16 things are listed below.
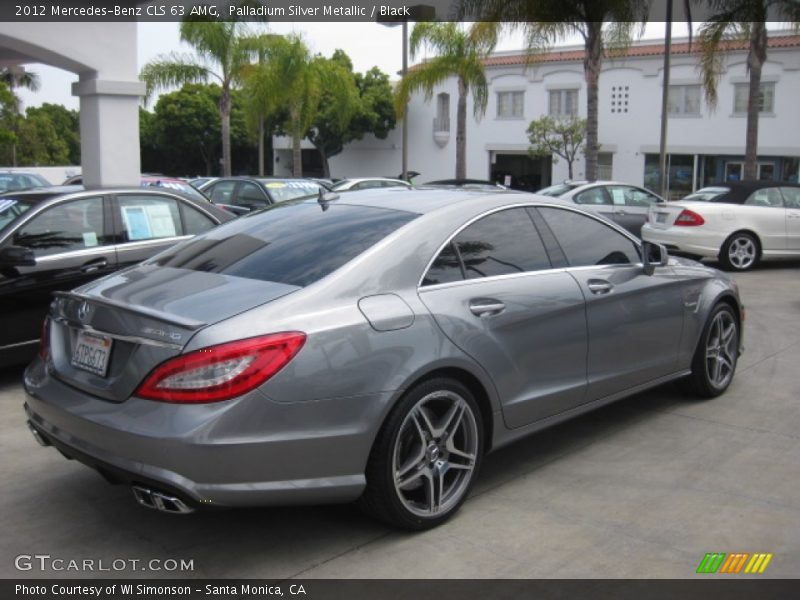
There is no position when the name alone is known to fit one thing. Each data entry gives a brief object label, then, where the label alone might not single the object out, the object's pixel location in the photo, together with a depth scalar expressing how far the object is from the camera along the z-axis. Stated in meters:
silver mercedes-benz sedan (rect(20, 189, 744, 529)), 3.24
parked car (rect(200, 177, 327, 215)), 15.27
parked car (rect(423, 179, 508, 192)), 19.27
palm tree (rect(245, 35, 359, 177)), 30.25
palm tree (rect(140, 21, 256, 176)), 29.83
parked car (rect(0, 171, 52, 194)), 17.20
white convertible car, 13.13
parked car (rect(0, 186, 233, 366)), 6.04
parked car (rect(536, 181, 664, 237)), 16.05
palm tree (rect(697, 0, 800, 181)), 21.73
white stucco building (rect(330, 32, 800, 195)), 32.44
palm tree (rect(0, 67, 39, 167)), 49.53
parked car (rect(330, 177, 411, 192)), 15.79
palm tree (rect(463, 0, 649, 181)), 21.44
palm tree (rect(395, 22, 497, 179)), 27.86
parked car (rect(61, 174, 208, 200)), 13.51
